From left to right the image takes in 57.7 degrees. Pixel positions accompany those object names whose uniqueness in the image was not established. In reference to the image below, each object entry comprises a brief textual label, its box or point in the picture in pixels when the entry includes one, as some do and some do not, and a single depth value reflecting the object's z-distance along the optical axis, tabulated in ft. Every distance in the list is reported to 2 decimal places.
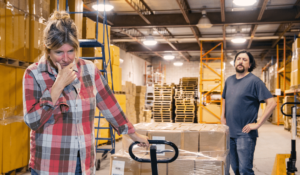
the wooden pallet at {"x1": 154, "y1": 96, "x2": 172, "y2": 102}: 48.19
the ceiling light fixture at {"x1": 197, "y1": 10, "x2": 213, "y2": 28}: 35.01
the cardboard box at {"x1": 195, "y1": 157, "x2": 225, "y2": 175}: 8.98
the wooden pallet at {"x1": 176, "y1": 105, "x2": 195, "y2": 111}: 46.62
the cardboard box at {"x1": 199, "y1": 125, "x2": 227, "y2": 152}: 9.70
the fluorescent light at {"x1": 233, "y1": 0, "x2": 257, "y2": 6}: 25.74
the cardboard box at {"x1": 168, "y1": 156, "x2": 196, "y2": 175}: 9.14
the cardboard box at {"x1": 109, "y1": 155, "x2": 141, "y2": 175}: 9.38
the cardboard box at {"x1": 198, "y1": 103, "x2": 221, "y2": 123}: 43.57
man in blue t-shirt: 10.76
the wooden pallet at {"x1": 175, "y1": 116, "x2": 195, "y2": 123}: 46.63
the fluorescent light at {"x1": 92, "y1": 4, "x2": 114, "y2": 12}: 28.27
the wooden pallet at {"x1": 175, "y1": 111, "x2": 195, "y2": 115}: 46.50
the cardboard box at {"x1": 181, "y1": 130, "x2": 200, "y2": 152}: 9.82
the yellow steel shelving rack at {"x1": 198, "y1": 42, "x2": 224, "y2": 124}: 44.11
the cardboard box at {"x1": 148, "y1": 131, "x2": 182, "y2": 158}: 9.77
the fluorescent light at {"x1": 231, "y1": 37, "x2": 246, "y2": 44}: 43.50
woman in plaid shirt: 4.90
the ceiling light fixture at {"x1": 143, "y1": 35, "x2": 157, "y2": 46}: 45.60
